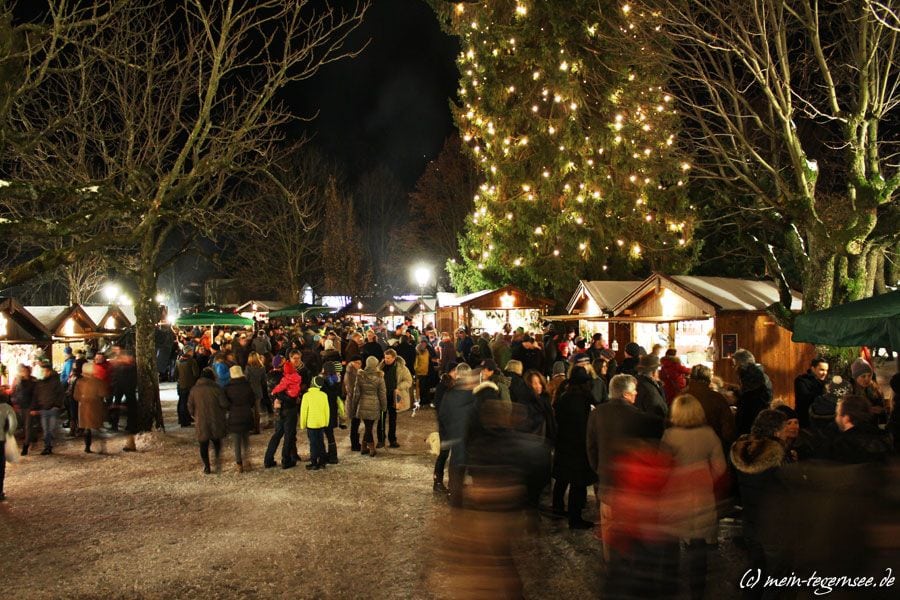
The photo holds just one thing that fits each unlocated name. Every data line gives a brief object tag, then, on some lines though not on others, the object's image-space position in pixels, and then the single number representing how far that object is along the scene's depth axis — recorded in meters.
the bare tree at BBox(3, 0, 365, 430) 11.42
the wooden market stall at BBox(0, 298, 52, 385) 17.03
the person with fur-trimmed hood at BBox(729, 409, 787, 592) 4.79
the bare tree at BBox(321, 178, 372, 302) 46.03
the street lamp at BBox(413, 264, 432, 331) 33.39
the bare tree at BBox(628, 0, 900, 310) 12.79
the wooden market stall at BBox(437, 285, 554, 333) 24.38
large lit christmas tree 23.61
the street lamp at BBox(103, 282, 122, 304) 43.12
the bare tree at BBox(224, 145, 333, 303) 42.88
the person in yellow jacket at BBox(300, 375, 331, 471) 10.13
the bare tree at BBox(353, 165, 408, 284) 56.41
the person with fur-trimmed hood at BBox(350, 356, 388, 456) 10.85
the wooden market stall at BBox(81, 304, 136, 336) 24.17
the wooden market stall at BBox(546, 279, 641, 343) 18.42
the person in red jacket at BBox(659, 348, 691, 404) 9.45
